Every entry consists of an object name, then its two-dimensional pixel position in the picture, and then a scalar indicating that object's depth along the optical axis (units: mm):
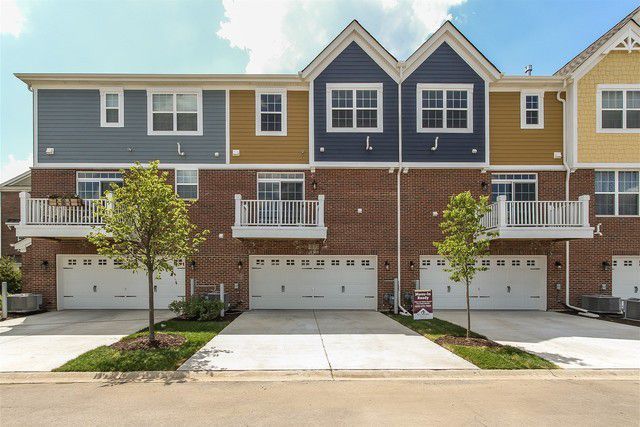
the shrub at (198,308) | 12188
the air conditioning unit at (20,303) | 13164
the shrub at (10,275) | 16211
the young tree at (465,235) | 9594
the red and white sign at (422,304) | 12141
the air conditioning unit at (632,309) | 13133
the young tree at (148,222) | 8781
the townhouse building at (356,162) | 14461
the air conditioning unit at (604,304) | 13766
